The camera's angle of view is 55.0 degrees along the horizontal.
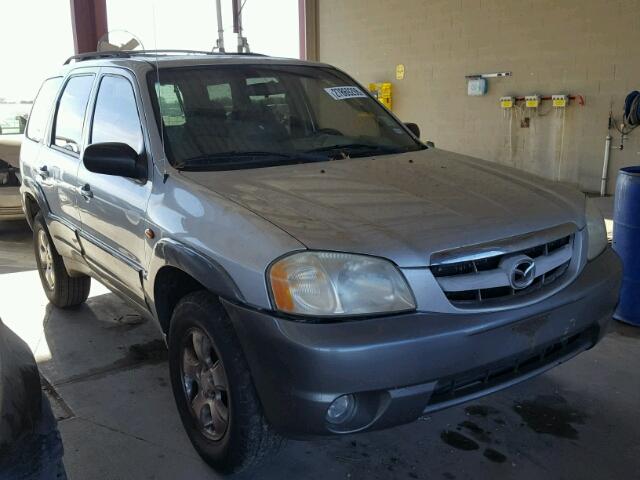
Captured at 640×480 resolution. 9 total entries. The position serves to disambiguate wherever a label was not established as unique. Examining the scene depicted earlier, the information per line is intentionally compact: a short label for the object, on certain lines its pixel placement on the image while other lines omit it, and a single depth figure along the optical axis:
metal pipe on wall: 8.10
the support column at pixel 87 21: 12.13
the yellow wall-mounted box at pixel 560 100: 8.44
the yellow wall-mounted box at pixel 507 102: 9.16
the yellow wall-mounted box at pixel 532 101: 8.78
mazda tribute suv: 2.07
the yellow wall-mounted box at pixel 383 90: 11.41
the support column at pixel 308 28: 12.77
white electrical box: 9.53
